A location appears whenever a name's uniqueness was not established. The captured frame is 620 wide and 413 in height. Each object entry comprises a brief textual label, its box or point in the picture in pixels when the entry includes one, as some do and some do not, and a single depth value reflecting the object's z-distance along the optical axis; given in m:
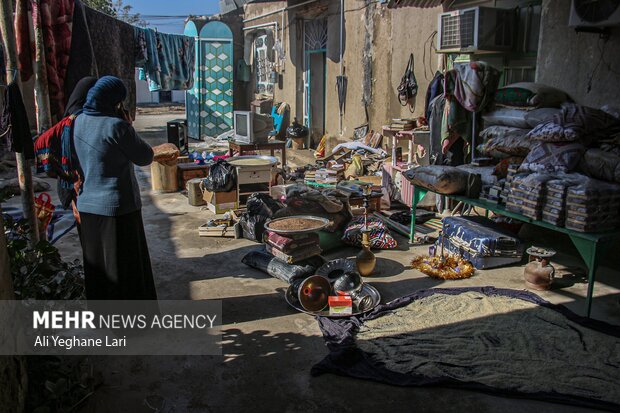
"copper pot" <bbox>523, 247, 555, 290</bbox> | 5.07
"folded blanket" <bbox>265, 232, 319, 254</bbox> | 5.35
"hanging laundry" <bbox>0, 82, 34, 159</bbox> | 4.26
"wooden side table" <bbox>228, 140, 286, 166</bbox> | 9.65
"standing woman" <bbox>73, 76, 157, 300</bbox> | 3.85
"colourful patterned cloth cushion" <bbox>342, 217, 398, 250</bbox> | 6.37
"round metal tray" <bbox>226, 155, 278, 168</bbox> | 7.97
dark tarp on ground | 3.51
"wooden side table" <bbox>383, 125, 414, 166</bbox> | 8.45
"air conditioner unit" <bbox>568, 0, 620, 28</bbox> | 5.08
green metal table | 4.30
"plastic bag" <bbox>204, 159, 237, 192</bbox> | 7.72
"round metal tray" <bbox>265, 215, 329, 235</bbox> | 5.30
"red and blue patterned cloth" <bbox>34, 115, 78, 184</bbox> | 3.98
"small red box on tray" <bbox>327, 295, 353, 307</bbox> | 4.52
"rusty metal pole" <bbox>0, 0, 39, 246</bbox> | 4.16
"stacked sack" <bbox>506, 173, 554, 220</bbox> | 4.84
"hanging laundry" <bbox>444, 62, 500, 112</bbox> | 6.45
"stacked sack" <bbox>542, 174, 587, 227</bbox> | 4.63
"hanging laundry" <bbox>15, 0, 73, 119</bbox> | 4.52
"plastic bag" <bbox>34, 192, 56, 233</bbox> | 5.07
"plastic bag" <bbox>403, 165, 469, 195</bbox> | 5.89
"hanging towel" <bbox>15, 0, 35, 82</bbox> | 4.46
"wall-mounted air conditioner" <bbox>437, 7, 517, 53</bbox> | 6.73
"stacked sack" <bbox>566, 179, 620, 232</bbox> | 4.40
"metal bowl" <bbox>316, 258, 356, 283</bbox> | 5.18
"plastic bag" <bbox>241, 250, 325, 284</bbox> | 5.24
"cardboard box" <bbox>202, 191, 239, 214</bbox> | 7.84
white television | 9.58
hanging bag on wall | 9.25
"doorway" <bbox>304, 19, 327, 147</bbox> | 13.76
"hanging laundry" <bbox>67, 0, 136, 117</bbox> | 5.13
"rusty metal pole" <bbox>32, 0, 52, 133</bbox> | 4.53
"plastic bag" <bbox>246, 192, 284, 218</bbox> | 6.72
